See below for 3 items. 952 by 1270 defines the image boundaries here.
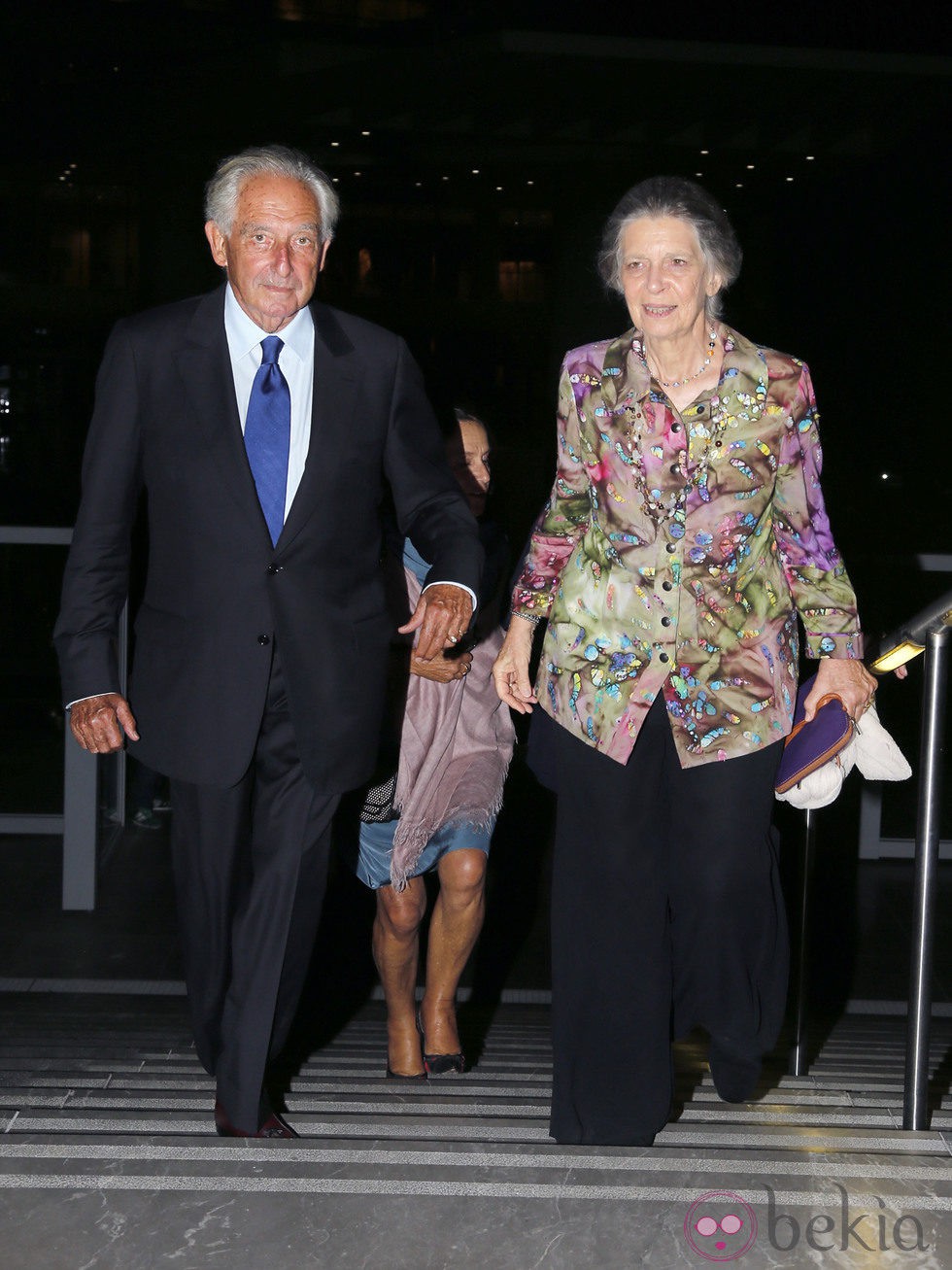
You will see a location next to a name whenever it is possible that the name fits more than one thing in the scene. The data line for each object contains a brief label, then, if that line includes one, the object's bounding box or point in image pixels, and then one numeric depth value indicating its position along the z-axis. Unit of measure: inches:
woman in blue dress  125.6
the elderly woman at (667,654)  96.3
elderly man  99.7
